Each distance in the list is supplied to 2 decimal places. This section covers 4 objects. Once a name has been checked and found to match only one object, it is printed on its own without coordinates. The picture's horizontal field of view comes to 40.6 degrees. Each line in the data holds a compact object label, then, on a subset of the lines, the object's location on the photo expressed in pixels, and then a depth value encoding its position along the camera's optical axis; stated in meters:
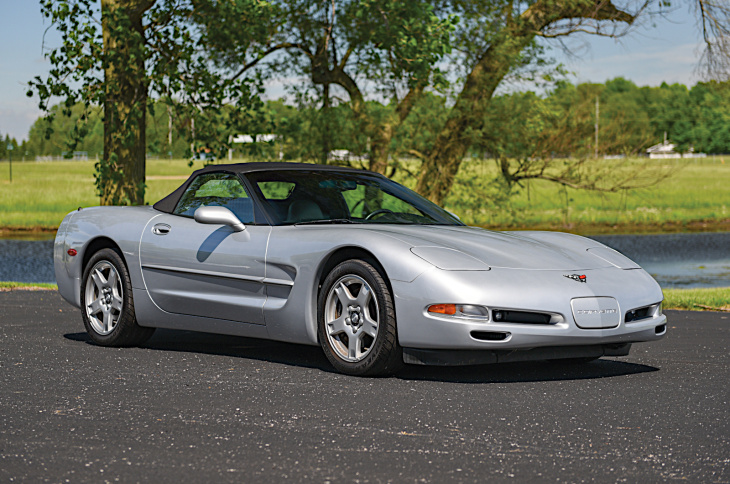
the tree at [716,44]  19.47
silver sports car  5.85
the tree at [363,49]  17.42
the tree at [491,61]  20.47
